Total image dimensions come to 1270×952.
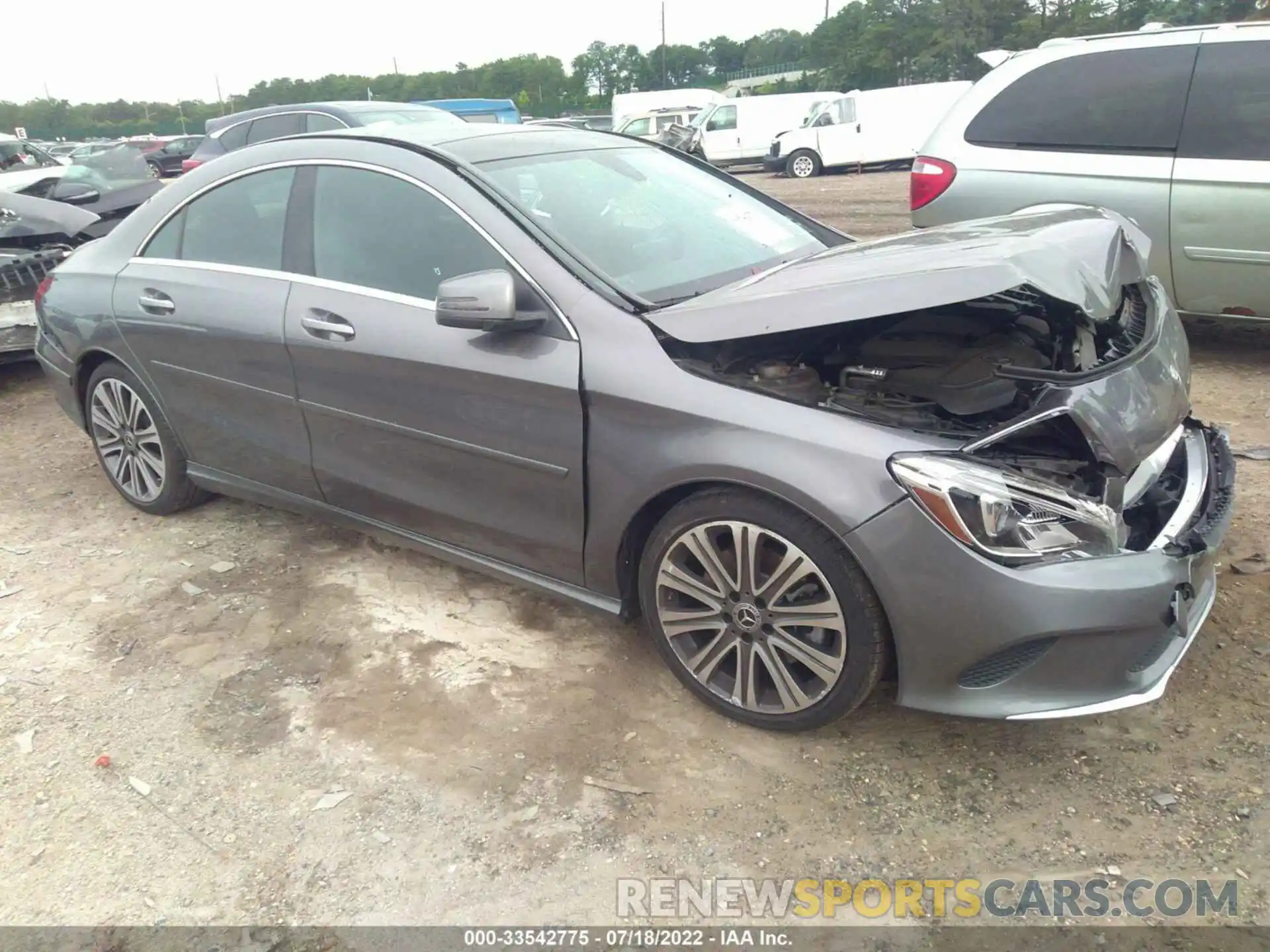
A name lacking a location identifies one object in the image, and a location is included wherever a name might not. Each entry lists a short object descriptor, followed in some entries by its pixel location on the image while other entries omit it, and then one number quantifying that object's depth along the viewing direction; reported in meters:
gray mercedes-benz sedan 2.23
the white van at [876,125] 19.28
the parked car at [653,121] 27.34
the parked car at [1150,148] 4.77
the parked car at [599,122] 30.66
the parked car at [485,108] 17.14
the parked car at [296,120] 9.52
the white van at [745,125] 22.62
